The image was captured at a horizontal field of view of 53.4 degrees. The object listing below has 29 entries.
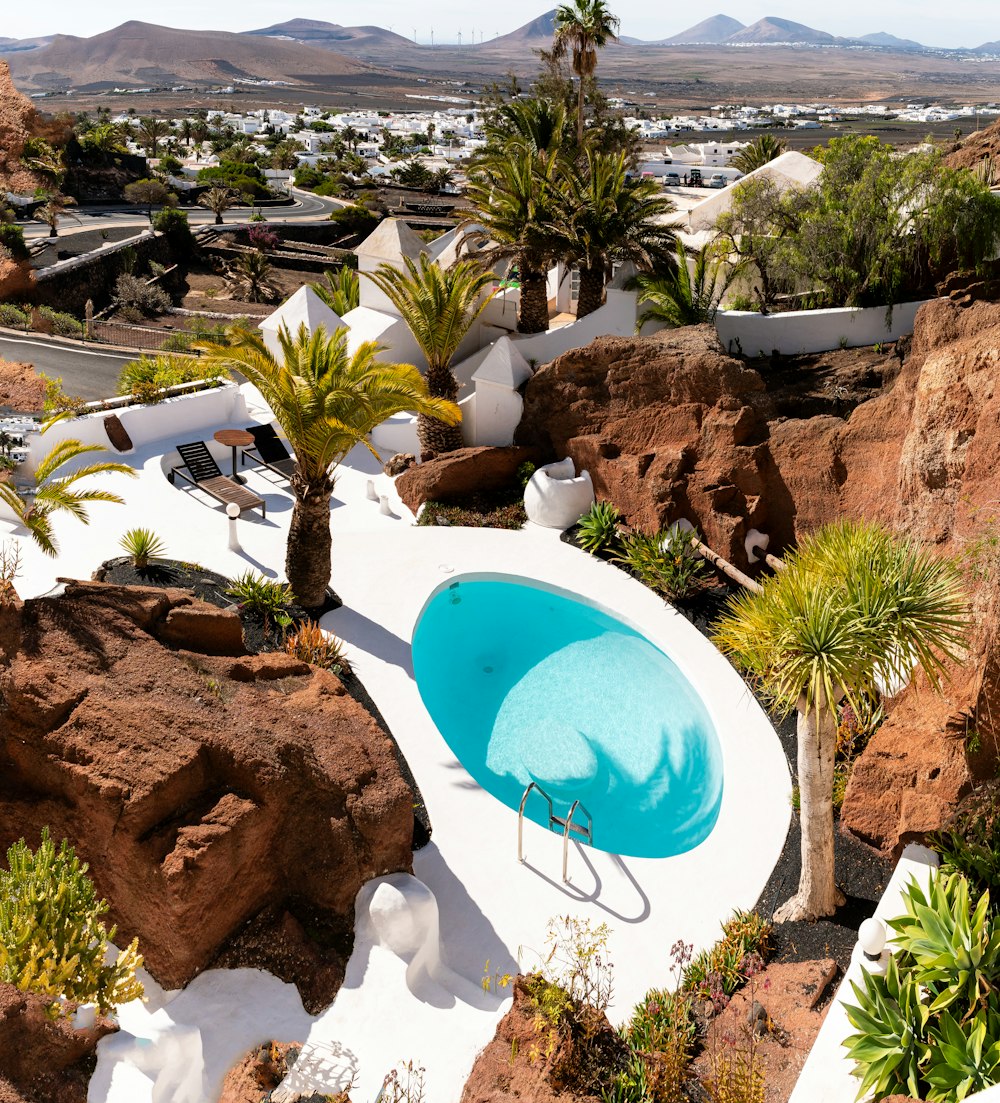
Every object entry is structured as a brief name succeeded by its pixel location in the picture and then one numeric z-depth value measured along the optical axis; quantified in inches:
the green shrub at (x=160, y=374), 816.9
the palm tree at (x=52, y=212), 1950.1
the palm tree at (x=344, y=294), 1040.8
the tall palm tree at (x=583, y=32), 1368.1
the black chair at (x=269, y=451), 781.9
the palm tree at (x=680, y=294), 841.5
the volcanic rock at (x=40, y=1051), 289.9
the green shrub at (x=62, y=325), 1163.9
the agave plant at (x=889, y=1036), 300.2
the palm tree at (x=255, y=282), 1792.6
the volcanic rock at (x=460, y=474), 737.0
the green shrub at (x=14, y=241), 1629.4
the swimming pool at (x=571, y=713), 491.8
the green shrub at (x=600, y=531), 671.8
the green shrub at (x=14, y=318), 1143.9
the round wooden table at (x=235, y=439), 749.3
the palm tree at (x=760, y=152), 1667.1
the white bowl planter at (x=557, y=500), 701.3
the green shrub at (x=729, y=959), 380.2
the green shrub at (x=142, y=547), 585.3
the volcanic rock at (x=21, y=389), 768.9
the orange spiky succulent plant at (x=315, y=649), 530.9
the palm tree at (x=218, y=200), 2327.8
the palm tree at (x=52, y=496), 515.5
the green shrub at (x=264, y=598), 571.8
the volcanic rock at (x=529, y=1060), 333.1
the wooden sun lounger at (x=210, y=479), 699.4
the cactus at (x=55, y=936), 317.7
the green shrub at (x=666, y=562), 622.8
